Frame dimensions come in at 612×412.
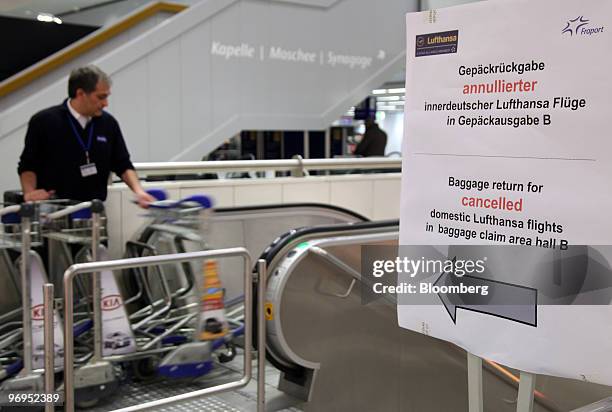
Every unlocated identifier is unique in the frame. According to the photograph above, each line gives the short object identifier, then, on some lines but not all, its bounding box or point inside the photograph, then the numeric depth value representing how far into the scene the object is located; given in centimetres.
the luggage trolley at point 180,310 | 465
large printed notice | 192
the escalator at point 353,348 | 445
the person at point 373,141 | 1055
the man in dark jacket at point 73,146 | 466
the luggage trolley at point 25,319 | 388
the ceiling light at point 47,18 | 901
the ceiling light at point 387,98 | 2477
